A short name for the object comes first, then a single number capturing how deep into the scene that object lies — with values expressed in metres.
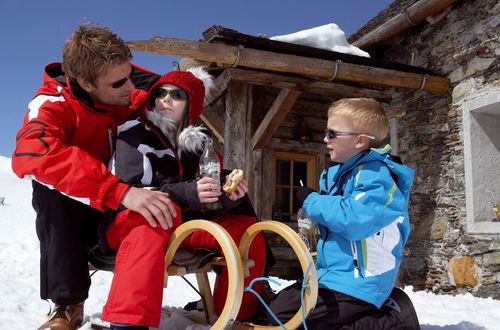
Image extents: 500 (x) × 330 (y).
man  1.88
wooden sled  1.77
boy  1.96
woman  1.73
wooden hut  4.88
